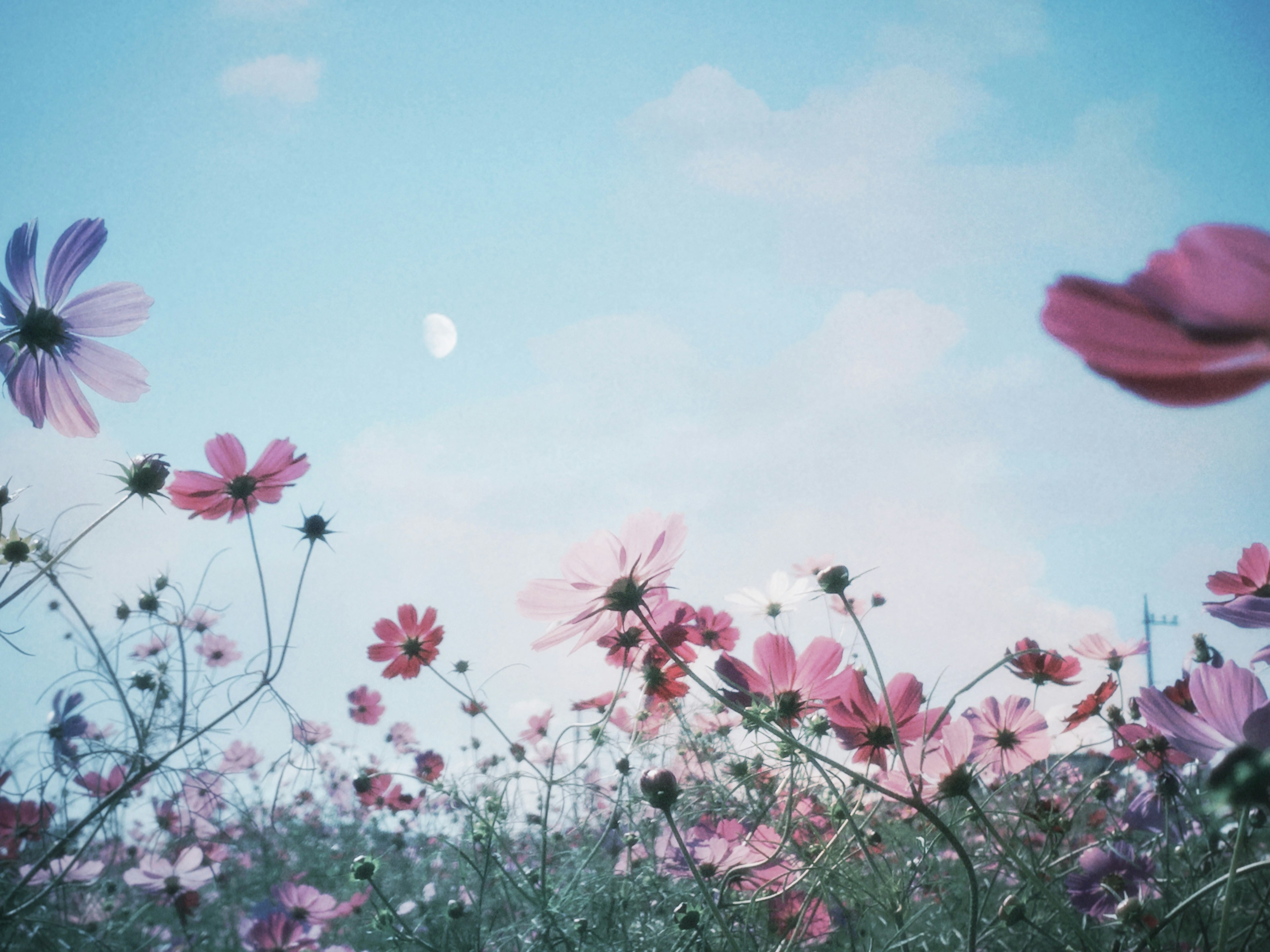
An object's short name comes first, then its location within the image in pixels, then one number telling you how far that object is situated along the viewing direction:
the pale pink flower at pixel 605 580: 0.44
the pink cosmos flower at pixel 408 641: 0.73
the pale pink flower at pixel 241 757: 1.15
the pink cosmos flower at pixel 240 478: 0.57
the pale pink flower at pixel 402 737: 2.31
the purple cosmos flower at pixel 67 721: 0.76
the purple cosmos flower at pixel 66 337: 0.45
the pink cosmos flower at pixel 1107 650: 0.68
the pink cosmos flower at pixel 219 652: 2.29
